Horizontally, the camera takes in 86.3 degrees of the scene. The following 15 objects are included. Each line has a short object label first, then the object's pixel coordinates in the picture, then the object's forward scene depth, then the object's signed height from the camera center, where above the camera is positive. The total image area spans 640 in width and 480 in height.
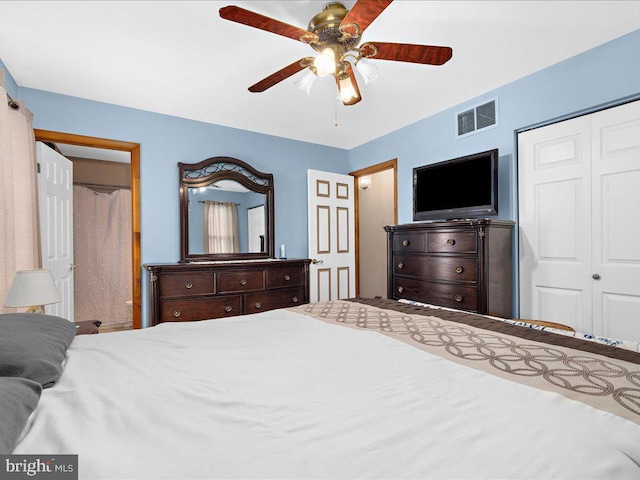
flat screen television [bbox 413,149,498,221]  2.88 +0.45
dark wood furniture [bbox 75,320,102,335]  2.41 -0.63
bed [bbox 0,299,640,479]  0.61 -0.40
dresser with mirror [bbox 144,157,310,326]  3.20 -0.20
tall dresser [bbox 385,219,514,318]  2.65 -0.23
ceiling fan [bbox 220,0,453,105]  1.55 +1.00
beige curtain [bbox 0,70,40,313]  2.05 +0.31
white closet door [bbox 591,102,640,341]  2.25 +0.10
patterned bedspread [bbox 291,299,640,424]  0.86 -0.39
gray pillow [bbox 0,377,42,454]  0.61 -0.34
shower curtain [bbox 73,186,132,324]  4.68 -0.19
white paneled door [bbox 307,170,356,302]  4.18 +0.03
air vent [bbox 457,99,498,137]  3.05 +1.10
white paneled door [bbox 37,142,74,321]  2.93 +0.19
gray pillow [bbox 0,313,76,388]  0.91 -0.32
